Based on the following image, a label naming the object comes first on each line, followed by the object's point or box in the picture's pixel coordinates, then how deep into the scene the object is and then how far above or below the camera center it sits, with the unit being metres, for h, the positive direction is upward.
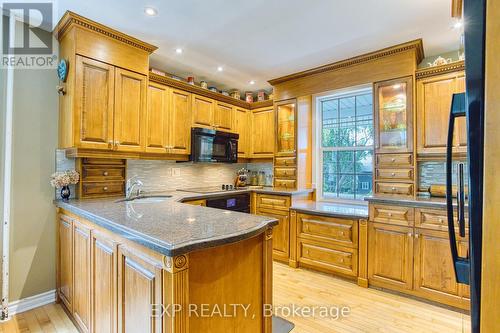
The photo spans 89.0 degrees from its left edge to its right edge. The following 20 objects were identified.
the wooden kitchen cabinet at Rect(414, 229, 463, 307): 2.31 -0.94
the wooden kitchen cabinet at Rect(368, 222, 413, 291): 2.53 -0.90
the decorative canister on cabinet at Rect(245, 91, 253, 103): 4.48 +1.25
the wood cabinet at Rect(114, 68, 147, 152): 2.52 +0.58
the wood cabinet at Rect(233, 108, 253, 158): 4.22 +0.67
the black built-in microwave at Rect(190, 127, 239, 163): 3.50 +0.32
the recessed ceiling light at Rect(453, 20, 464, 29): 2.27 +1.33
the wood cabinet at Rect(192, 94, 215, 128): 3.59 +0.81
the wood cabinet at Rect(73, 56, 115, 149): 2.28 +0.58
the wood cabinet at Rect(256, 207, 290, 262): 3.41 -0.92
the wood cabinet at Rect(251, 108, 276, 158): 4.27 +0.61
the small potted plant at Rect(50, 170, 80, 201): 2.33 -0.13
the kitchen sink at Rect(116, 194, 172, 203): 2.76 -0.36
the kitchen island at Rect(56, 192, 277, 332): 1.11 -0.53
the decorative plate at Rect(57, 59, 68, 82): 2.34 +0.91
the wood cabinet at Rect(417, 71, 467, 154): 2.60 +0.60
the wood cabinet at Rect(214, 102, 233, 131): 3.90 +0.81
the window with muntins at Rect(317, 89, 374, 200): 3.50 +0.34
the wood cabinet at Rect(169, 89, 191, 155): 3.29 +0.60
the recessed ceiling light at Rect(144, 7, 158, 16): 2.15 +1.34
